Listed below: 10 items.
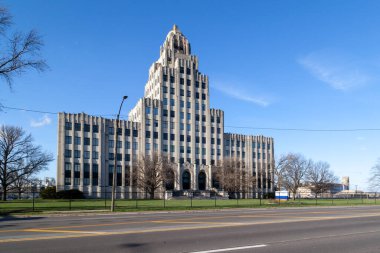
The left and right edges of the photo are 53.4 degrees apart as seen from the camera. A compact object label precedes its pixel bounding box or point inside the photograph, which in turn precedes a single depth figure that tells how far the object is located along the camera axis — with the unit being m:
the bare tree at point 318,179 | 87.57
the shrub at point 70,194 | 71.28
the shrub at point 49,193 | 69.88
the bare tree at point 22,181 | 63.41
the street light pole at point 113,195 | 29.41
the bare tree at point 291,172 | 85.56
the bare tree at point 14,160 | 63.09
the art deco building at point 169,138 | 83.25
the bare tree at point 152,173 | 73.31
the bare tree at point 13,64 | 29.67
